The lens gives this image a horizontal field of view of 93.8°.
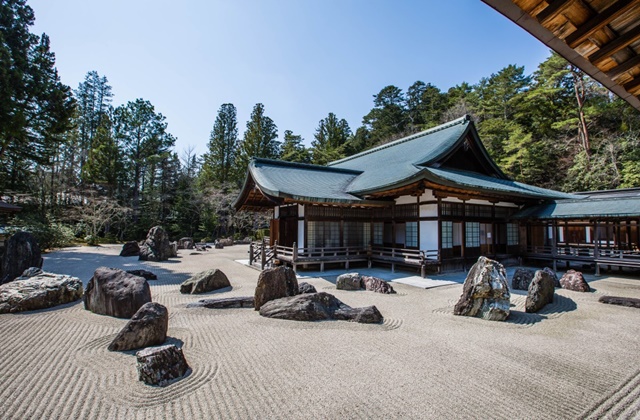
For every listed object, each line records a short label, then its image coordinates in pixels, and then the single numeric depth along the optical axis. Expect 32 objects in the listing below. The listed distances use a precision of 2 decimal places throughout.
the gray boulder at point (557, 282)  9.34
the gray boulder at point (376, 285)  8.62
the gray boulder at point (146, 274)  10.38
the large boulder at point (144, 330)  4.53
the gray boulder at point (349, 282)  8.97
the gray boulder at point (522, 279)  8.87
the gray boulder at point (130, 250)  17.58
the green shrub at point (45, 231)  18.56
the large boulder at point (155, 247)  15.81
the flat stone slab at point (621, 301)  7.06
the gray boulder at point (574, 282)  8.74
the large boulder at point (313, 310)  6.00
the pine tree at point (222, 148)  36.25
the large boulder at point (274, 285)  6.86
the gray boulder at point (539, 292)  6.73
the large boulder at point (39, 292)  6.63
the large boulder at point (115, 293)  6.25
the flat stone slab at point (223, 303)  7.01
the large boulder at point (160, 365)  3.55
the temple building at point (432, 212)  11.52
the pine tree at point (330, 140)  40.62
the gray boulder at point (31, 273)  7.62
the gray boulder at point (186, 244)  23.70
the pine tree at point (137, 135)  30.03
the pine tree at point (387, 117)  41.62
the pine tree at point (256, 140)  35.94
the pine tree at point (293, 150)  41.56
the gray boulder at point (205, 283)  8.58
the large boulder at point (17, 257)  9.29
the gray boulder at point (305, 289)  7.68
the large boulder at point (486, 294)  6.16
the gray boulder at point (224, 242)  24.97
